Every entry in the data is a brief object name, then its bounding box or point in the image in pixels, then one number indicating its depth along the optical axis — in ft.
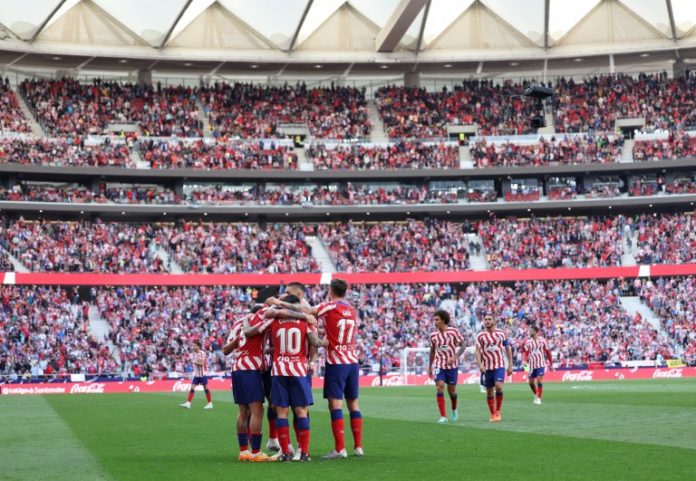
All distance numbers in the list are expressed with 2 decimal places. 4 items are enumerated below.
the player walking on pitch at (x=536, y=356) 101.09
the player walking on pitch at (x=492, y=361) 77.41
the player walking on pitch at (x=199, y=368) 112.04
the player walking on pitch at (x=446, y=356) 77.87
